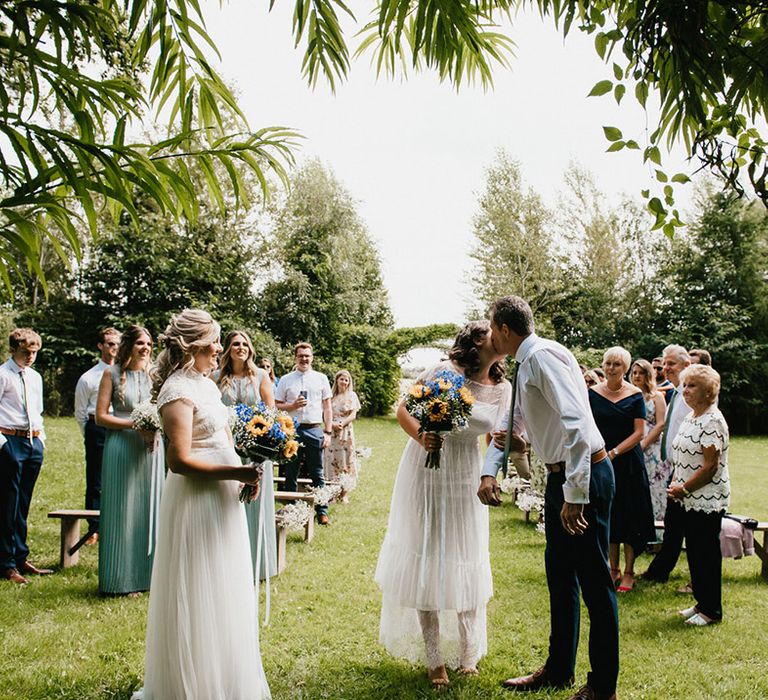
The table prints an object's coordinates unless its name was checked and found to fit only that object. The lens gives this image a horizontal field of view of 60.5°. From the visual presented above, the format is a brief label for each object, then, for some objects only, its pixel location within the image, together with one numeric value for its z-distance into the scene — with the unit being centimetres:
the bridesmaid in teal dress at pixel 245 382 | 664
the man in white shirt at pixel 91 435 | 787
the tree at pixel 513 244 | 3162
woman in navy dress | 643
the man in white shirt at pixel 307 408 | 952
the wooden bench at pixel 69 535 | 687
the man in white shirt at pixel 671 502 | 651
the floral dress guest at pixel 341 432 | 1141
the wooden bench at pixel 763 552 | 694
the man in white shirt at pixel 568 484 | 364
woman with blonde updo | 360
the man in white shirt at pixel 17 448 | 653
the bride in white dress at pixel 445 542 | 425
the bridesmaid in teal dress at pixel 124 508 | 598
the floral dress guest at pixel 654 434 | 780
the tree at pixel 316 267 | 2883
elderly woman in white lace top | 552
